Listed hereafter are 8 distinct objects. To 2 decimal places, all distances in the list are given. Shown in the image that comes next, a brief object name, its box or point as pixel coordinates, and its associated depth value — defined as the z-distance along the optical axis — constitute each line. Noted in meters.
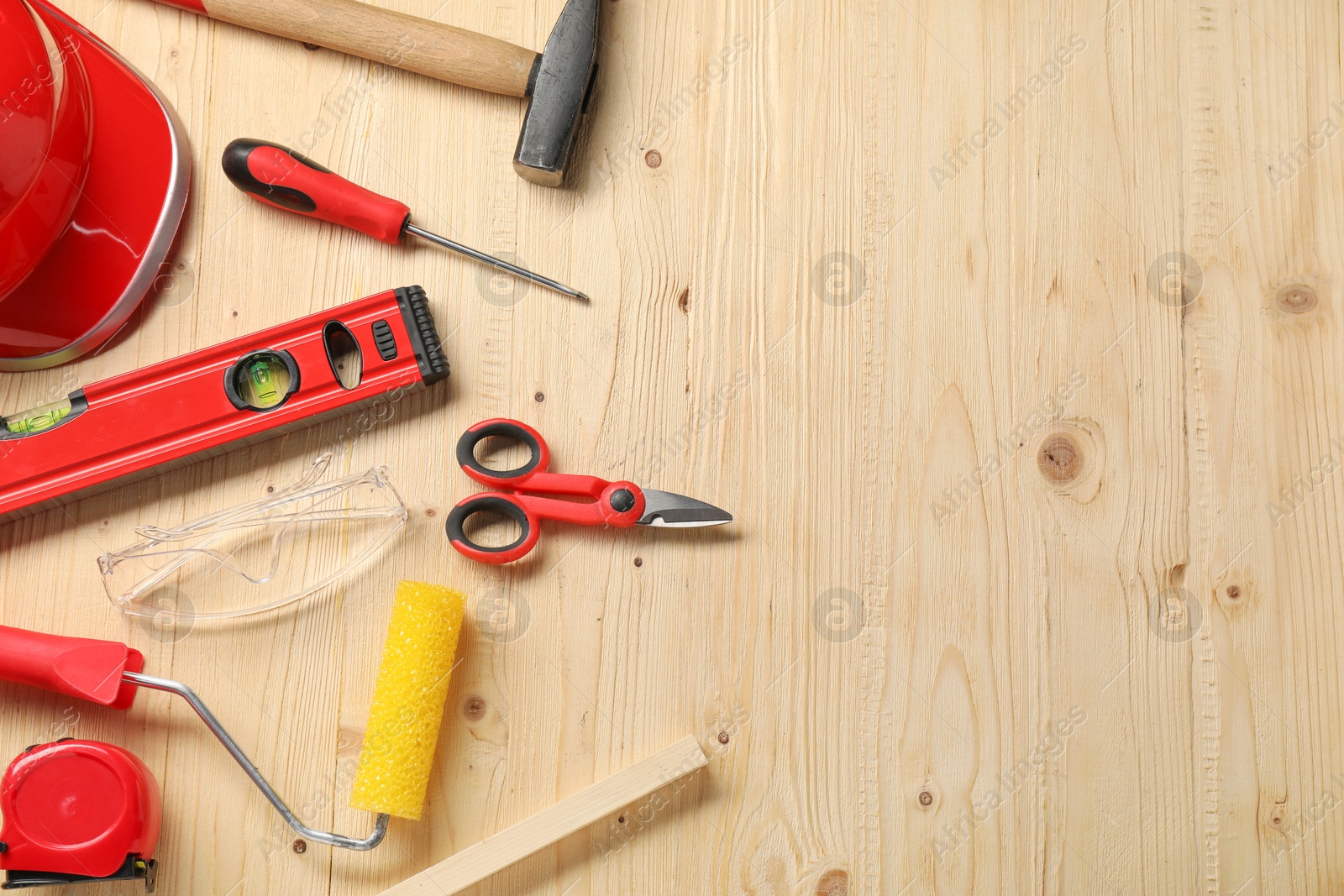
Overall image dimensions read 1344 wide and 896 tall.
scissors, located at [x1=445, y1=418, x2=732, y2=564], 0.77
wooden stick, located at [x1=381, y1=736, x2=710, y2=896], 0.75
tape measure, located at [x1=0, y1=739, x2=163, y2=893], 0.70
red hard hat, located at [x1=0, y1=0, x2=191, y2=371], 0.66
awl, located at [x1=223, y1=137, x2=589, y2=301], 0.78
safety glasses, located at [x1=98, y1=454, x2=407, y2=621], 0.79
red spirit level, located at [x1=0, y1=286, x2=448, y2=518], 0.75
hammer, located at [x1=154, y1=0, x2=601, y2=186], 0.79
